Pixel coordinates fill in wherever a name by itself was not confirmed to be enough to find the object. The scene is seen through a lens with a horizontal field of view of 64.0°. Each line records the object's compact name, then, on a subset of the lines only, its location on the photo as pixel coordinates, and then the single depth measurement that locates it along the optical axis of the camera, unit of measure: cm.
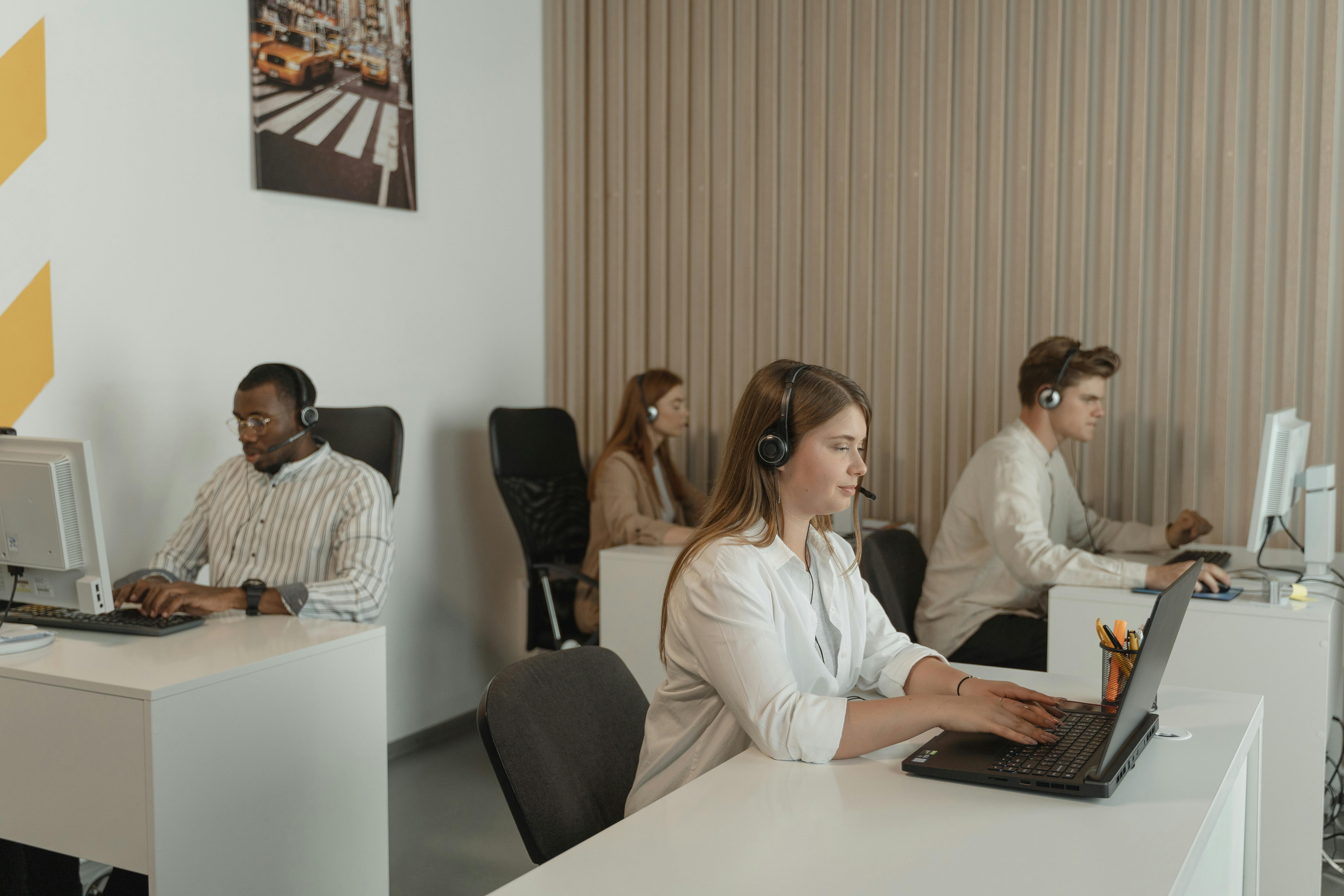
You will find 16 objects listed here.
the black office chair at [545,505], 351
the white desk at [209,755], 176
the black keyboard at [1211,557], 280
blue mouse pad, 246
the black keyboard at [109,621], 211
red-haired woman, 348
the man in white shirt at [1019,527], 277
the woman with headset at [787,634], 143
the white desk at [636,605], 322
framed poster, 307
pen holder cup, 159
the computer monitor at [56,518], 193
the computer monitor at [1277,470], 255
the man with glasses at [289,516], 250
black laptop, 129
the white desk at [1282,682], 231
